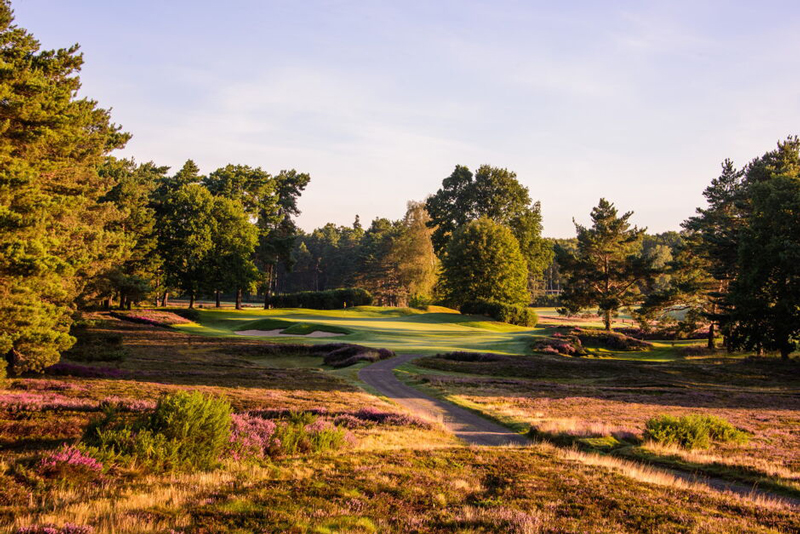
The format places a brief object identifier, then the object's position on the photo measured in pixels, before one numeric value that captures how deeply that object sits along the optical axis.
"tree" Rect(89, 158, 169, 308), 52.08
